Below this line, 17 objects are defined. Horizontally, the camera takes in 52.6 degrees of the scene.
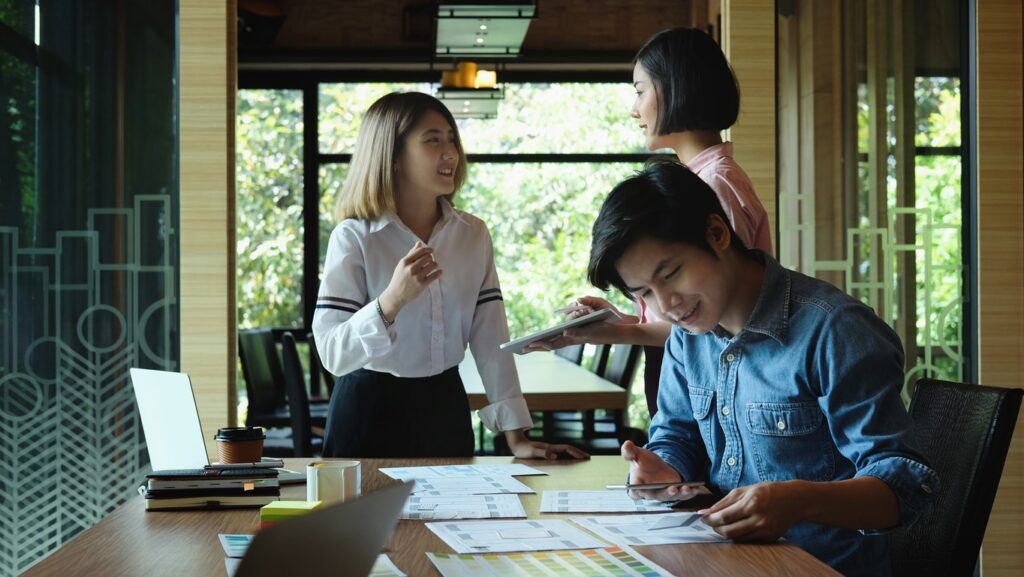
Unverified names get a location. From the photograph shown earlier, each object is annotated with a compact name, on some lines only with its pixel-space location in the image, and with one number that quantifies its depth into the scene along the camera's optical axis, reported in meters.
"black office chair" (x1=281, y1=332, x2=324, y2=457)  4.13
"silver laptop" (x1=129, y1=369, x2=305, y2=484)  1.66
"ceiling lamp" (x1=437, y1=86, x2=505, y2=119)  5.63
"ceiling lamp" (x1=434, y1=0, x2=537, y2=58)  4.08
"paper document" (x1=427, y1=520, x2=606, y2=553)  1.31
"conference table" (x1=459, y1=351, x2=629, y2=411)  3.73
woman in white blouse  2.17
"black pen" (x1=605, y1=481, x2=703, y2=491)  1.50
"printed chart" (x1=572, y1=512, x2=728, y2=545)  1.33
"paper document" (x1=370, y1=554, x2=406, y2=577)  1.19
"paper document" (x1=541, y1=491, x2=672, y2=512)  1.53
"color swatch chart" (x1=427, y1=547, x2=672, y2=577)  1.18
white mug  1.50
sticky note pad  1.35
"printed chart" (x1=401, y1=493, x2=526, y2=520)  1.50
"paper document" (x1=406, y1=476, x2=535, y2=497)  1.67
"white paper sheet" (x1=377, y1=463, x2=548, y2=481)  1.83
